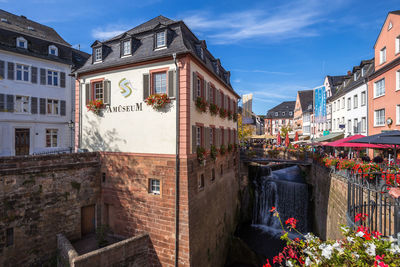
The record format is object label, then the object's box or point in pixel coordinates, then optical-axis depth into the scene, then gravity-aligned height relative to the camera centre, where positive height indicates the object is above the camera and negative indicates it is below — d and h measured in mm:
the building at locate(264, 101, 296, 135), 67875 +5278
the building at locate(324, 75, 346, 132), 30844 +6692
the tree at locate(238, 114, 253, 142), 35869 +390
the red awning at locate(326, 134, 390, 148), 13859 -700
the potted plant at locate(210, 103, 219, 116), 13341 +1506
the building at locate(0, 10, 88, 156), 17422 +3717
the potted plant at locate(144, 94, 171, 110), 10384 +1597
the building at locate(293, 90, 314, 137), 43031 +4586
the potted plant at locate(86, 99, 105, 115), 12209 +1559
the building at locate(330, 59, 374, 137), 20531 +3328
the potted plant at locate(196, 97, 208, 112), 11273 +1559
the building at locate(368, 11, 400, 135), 15570 +4078
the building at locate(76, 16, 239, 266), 10188 -158
